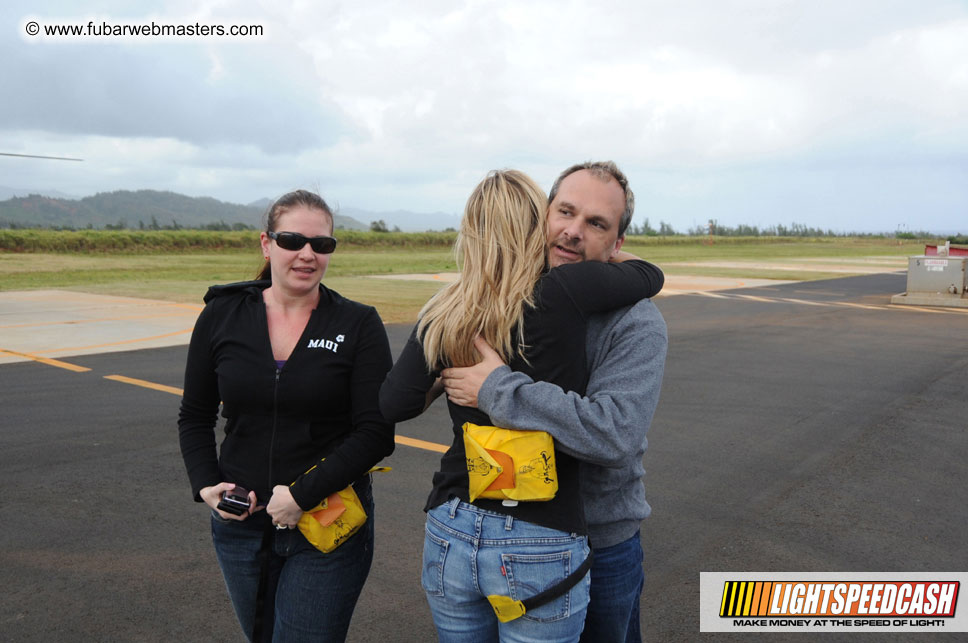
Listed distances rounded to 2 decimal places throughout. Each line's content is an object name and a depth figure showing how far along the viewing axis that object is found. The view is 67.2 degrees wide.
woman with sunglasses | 2.39
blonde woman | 1.86
